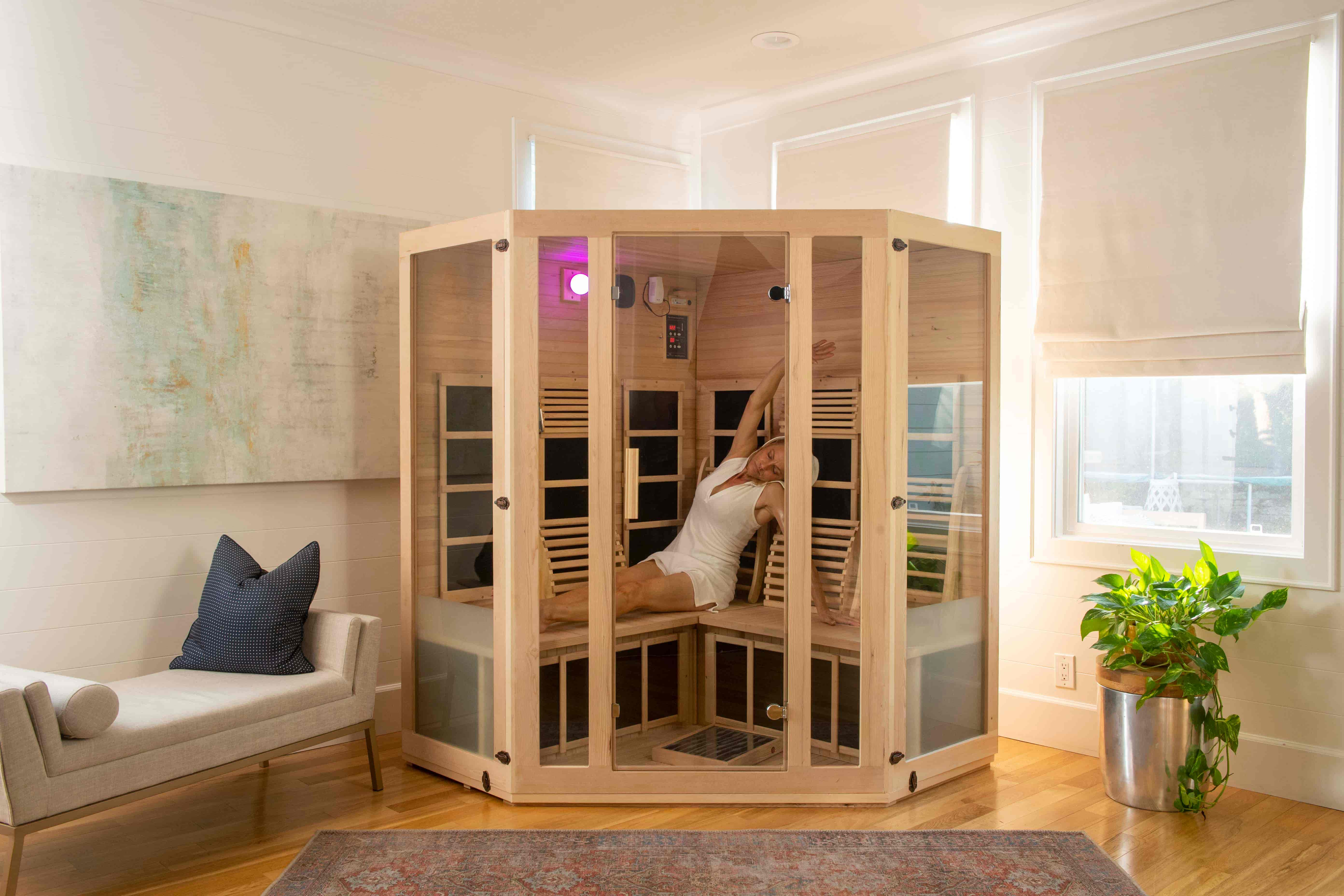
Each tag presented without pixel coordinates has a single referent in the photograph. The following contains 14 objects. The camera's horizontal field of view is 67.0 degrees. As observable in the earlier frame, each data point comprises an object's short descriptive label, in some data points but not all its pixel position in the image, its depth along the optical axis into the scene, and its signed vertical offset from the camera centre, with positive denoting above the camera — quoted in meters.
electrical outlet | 3.85 -0.90
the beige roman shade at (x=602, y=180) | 4.57 +1.20
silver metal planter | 3.23 -1.01
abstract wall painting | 3.21 +0.33
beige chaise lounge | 2.49 -0.82
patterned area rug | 2.68 -1.20
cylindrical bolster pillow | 2.56 -0.69
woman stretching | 3.27 -0.34
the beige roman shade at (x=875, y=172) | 4.25 +1.16
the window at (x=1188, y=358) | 3.29 +0.26
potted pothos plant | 3.19 -0.66
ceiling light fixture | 4.01 +1.57
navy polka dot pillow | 3.26 -0.61
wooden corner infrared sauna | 3.25 -0.20
